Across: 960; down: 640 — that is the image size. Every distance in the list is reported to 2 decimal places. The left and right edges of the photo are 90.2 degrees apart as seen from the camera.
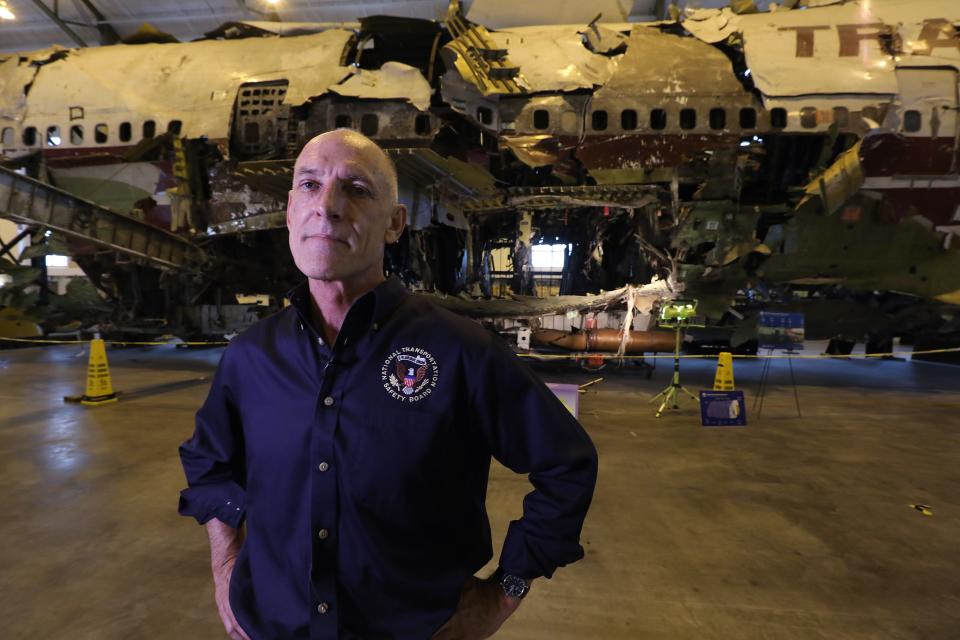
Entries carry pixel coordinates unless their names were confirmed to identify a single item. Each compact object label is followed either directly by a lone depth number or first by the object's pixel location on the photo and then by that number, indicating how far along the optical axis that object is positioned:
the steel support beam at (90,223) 7.58
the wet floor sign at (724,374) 6.61
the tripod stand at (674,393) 6.07
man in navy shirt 1.18
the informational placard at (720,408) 5.50
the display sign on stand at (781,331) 6.22
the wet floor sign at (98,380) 6.51
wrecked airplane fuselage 7.74
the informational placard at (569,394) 4.59
